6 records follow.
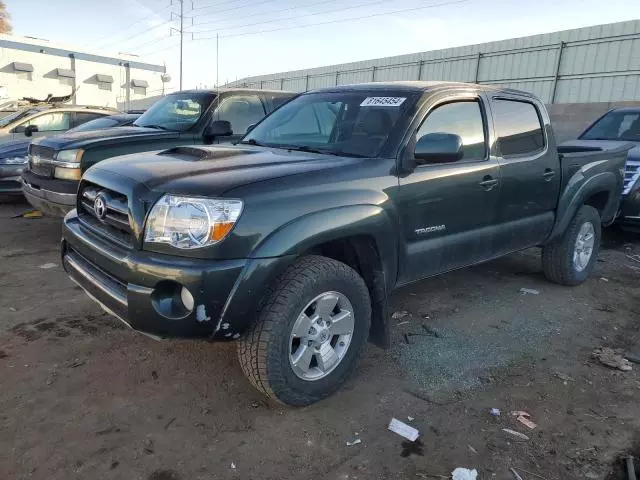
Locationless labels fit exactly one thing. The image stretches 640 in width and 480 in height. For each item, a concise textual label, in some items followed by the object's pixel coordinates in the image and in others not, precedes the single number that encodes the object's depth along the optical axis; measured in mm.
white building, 35562
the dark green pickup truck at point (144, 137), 5461
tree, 55709
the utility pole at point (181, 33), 44394
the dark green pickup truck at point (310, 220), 2500
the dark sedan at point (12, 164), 7625
